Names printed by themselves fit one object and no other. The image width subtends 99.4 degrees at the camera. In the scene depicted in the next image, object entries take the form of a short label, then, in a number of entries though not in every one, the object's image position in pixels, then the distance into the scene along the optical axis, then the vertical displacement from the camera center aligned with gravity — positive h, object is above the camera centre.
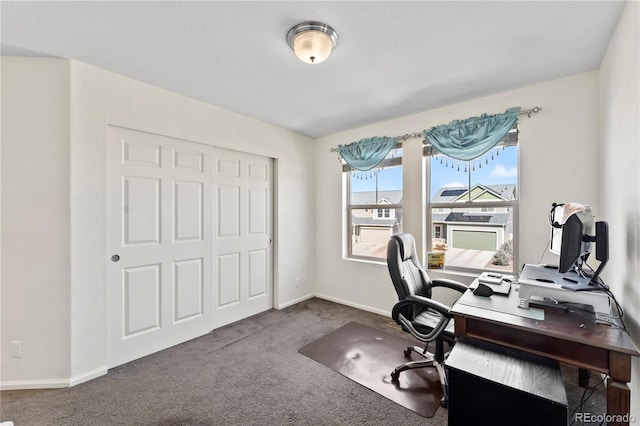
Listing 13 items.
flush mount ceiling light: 1.59 +1.05
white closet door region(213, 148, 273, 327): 2.99 -0.27
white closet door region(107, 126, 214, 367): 2.26 -0.27
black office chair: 1.81 -0.67
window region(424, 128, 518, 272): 2.57 +0.06
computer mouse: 1.65 -0.47
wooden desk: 1.09 -0.57
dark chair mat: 1.84 -1.25
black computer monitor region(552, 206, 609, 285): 1.47 -0.16
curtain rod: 2.36 +0.89
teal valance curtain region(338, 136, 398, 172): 3.22 +0.77
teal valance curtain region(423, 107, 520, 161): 2.44 +0.76
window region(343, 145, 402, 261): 3.32 +0.08
